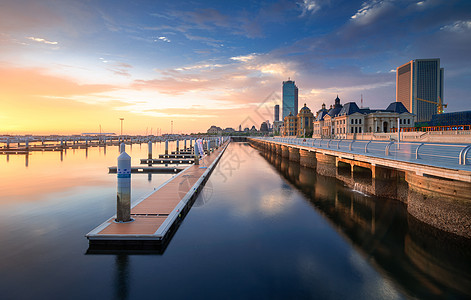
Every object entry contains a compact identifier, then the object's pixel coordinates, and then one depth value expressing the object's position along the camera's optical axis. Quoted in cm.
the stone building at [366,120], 9850
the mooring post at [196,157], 3228
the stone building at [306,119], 18062
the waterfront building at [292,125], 19125
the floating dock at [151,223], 1055
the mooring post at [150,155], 4077
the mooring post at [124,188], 1148
